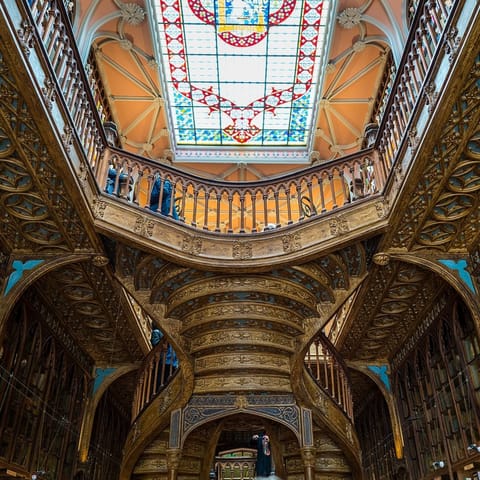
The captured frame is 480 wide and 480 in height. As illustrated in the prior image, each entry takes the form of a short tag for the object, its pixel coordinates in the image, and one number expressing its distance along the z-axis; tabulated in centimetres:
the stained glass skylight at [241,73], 889
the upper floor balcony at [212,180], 408
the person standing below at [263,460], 845
